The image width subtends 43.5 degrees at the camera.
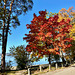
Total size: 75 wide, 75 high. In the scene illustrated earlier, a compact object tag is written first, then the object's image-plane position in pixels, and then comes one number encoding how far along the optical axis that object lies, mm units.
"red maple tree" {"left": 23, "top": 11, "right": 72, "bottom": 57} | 14586
